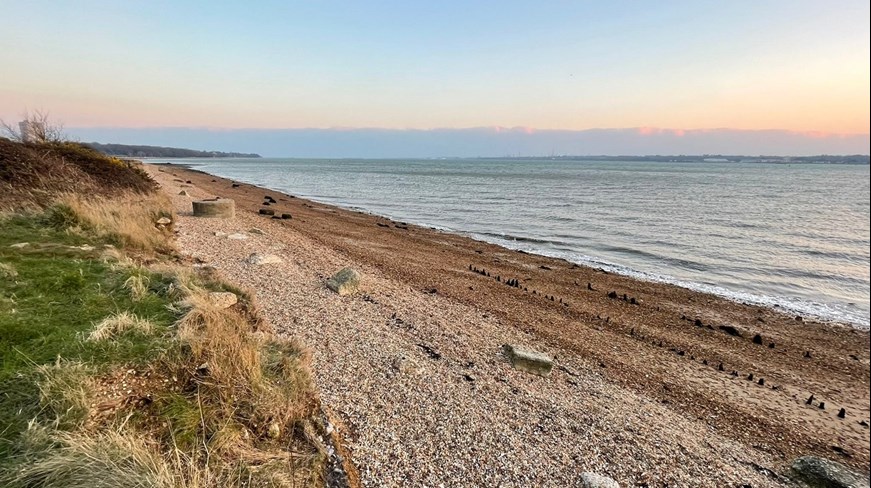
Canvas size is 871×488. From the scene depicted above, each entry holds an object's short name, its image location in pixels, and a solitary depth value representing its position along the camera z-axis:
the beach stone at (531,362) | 6.43
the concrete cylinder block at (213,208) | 17.25
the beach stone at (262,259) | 10.36
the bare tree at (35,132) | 18.62
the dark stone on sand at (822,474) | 4.74
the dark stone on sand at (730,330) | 9.88
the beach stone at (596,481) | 3.95
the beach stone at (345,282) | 9.04
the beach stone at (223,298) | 6.06
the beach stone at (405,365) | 5.67
